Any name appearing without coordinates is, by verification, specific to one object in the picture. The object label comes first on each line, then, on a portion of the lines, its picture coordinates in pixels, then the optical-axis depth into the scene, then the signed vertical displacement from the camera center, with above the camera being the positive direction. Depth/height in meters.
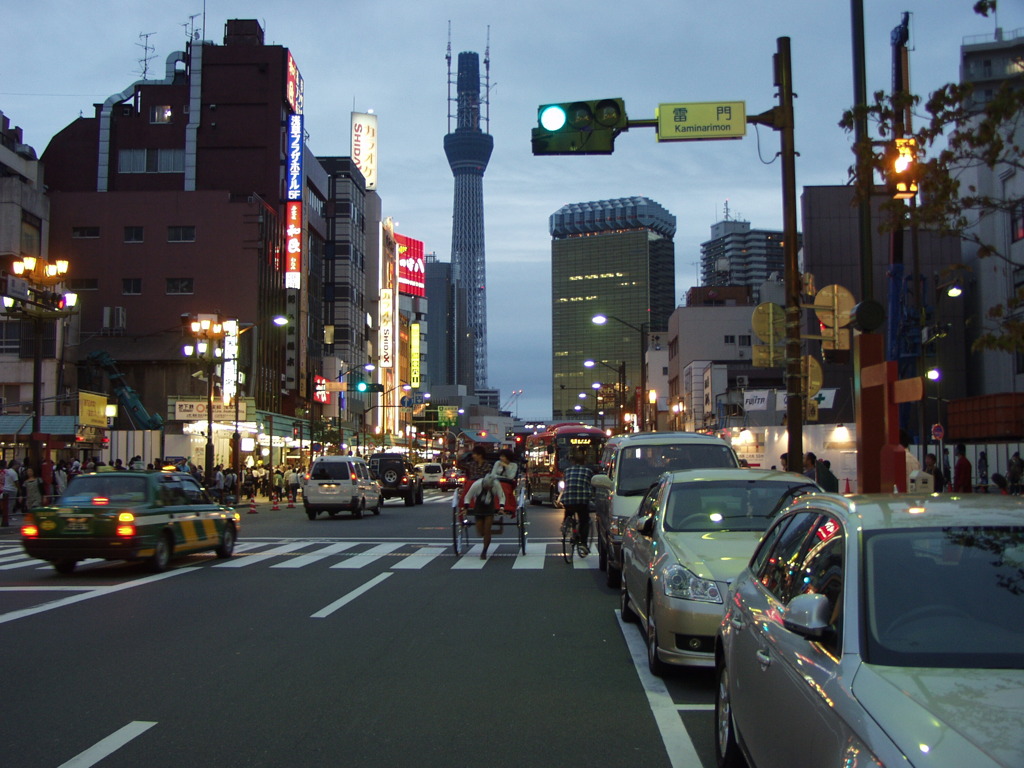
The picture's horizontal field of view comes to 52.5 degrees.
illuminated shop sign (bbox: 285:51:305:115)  71.75 +25.77
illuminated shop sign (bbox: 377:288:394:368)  109.75 +12.81
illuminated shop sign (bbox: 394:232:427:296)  142.25 +25.28
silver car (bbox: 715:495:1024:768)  3.30 -0.74
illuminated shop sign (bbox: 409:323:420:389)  133.88 +13.12
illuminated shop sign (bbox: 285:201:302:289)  69.44 +14.12
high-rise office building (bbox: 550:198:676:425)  47.26 +4.96
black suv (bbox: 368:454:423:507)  43.59 -1.08
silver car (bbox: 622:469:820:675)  7.80 -0.82
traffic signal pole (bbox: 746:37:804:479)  15.41 +2.88
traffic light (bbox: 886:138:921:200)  11.09 +3.10
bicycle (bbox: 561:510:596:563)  17.91 -1.53
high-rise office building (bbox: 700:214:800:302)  126.88 +23.56
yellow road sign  12.89 +4.16
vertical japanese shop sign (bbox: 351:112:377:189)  111.69 +33.04
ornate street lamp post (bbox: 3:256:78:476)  29.80 +4.57
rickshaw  18.67 -1.08
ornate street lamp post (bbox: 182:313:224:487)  40.75 +4.32
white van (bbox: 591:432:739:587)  15.44 -0.15
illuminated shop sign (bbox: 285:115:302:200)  69.31 +18.89
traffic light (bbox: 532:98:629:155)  12.01 +3.79
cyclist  16.95 -0.61
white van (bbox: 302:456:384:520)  33.09 -1.10
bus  42.34 -0.01
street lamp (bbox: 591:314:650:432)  46.09 +5.17
